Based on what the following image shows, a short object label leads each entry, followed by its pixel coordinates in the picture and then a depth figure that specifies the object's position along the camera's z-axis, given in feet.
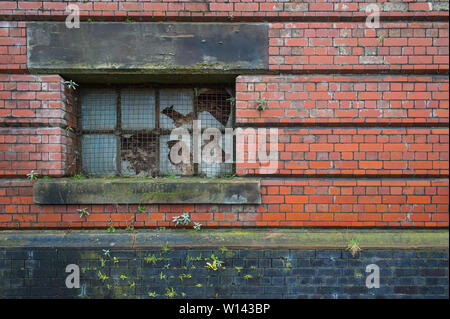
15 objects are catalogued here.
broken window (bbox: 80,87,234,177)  9.62
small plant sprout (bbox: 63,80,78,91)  8.74
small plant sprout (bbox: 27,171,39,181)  8.41
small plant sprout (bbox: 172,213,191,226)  8.59
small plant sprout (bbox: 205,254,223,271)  8.32
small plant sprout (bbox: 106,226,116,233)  8.67
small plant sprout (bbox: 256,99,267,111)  8.40
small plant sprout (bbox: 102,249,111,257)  8.32
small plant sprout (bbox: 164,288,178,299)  8.50
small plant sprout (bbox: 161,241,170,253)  8.36
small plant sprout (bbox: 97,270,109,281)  8.42
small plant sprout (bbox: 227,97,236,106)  9.18
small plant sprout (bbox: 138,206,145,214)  8.63
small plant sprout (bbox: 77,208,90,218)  8.53
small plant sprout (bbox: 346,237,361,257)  8.26
